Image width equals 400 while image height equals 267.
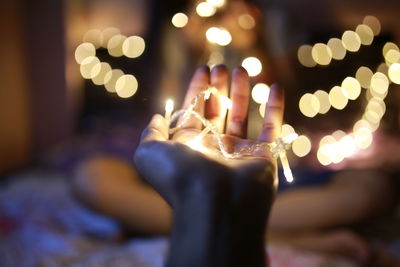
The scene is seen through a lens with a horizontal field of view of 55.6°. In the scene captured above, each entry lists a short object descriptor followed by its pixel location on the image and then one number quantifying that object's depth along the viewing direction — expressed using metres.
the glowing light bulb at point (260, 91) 1.43
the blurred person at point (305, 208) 0.98
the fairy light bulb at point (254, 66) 1.49
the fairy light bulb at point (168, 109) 0.66
